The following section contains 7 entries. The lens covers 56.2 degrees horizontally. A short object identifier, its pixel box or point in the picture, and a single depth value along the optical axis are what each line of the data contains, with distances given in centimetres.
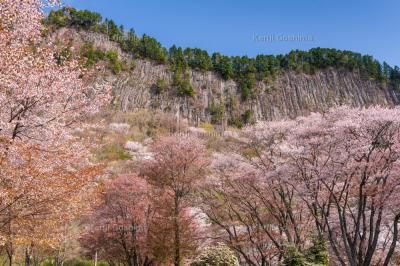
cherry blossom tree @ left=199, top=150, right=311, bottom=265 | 2192
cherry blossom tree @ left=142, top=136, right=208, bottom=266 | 2714
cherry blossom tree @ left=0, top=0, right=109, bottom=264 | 1132
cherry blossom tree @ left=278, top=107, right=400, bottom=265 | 1468
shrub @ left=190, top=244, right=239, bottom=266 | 1994
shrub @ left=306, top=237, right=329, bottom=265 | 1764
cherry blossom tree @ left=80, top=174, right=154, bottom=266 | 2922
